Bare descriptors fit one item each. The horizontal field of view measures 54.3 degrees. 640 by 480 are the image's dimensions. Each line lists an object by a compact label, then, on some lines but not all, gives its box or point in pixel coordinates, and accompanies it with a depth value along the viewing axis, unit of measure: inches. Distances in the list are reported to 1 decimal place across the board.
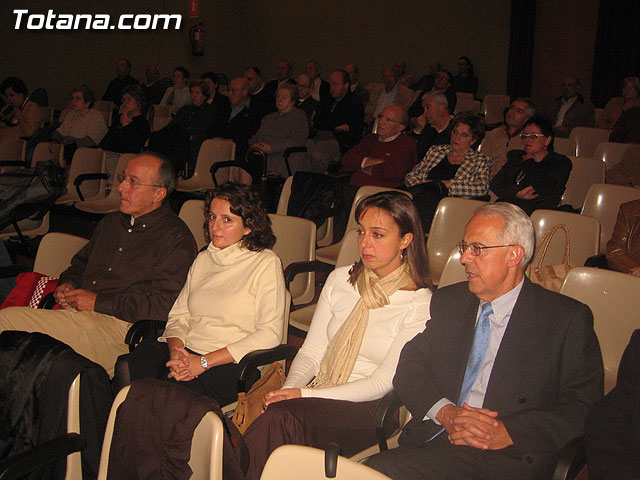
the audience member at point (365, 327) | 82.7
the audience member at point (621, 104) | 272.8
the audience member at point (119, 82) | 431.8
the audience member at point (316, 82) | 347.3
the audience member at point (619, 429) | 66.7
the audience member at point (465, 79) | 412.2
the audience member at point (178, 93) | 385.7
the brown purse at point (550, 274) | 100.9
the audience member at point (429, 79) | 411.2
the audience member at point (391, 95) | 369.1
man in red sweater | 188.5
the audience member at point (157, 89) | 432.1
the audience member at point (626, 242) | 126.7
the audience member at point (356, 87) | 390.3
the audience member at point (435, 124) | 202.2
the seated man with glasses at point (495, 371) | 71.4
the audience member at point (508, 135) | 208.2
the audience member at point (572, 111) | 297.6
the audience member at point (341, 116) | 291.7
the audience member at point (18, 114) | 309.1
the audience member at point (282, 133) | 236.7
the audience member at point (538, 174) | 167.2
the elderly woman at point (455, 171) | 171.5
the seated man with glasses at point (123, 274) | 108.7
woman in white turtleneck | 96.6
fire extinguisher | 502.6
